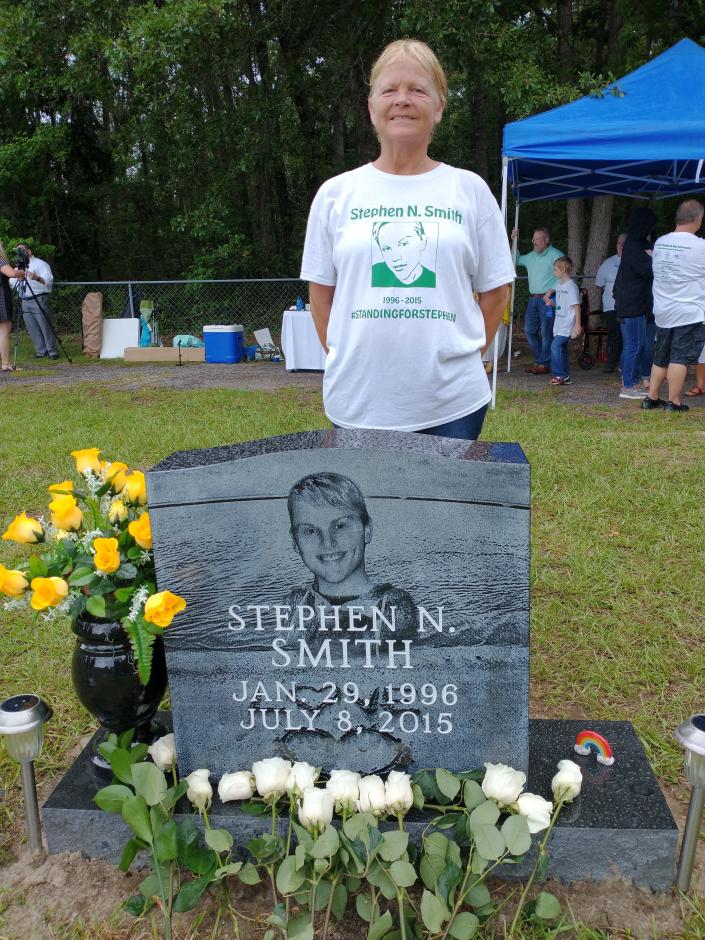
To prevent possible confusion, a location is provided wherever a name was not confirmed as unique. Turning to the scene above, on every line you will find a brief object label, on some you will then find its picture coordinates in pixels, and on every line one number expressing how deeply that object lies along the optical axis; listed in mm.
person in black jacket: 7914
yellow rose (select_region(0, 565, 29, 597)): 1947
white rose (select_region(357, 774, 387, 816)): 1843
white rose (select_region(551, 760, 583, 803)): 1881
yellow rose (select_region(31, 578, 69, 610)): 1864
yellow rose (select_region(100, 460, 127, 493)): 2125
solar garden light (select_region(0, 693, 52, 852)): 1910
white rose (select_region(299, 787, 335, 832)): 1799
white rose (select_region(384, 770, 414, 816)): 1832
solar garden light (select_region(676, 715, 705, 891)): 1771
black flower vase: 1993
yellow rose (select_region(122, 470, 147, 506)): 2088
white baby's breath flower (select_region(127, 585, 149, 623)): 1910
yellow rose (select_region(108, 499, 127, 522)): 2055
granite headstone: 1857
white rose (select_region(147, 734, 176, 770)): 2035
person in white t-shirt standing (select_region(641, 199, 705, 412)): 6477
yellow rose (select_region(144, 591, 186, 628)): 1831
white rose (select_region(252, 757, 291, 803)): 1890
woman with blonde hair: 2086
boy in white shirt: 8789
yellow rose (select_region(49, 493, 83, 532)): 1959
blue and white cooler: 12047
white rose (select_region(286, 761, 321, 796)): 1885
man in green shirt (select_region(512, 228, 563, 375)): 9500
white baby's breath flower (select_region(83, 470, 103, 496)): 2072
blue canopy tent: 6625
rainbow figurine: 2115
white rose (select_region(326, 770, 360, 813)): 1848
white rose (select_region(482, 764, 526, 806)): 1820
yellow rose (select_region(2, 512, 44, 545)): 1996
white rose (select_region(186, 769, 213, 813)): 1930
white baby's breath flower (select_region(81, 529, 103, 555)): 1993
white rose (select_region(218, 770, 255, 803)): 1939
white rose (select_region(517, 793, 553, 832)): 1800
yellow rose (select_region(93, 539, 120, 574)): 1856
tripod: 11445
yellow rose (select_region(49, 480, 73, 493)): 2051
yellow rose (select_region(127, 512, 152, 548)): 1970
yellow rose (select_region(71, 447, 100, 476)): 2082
